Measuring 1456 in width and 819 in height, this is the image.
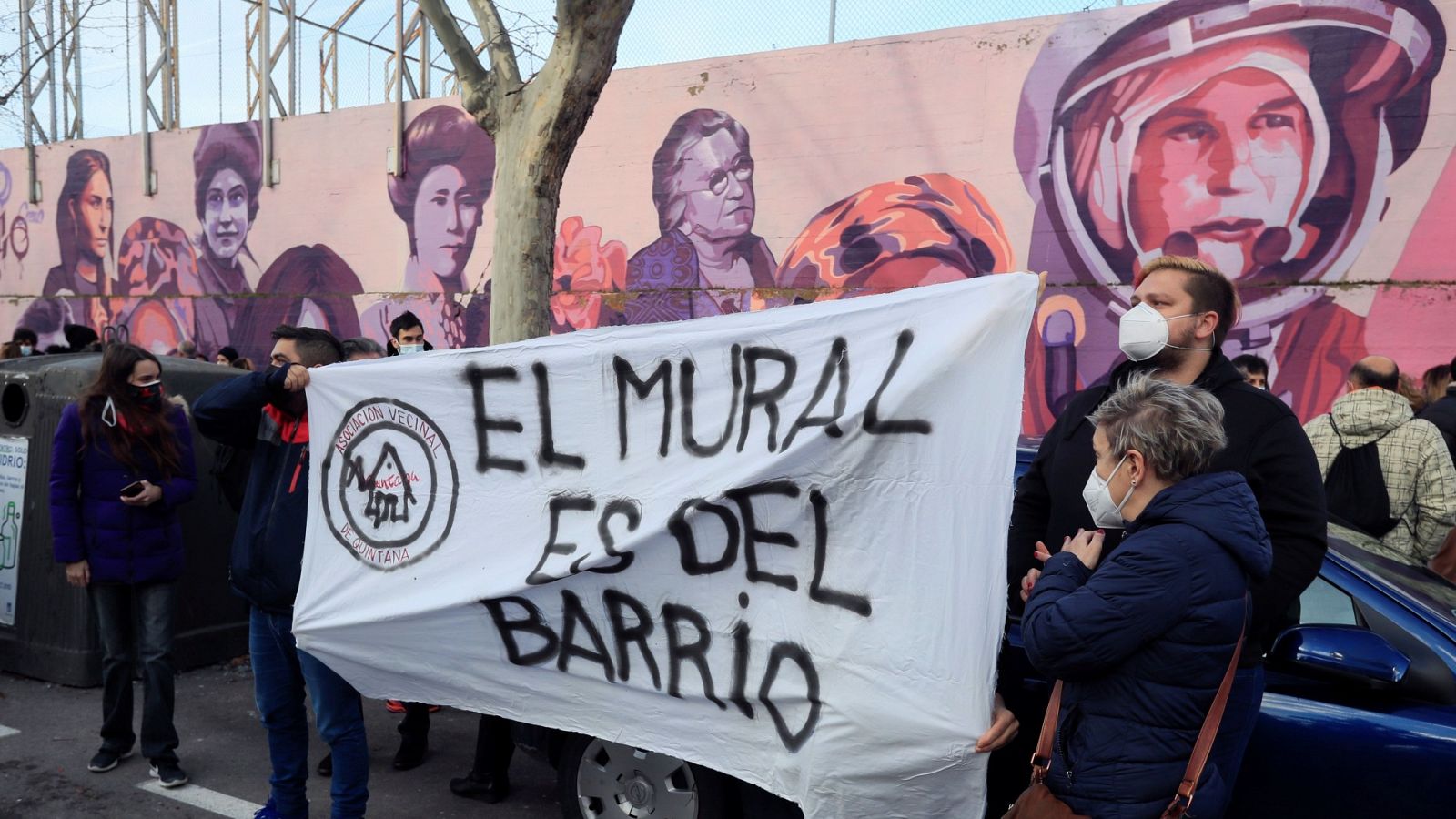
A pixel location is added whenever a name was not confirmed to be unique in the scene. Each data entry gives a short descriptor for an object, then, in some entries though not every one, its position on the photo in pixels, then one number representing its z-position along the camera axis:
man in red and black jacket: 3.73
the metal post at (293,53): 13.98
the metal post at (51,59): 15.07
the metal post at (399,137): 12.33
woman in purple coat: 4.44
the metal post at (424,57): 12.75
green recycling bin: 5.67
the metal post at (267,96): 13.40
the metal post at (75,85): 16.09
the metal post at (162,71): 14.74
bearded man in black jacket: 2.59
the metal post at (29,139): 15.92
